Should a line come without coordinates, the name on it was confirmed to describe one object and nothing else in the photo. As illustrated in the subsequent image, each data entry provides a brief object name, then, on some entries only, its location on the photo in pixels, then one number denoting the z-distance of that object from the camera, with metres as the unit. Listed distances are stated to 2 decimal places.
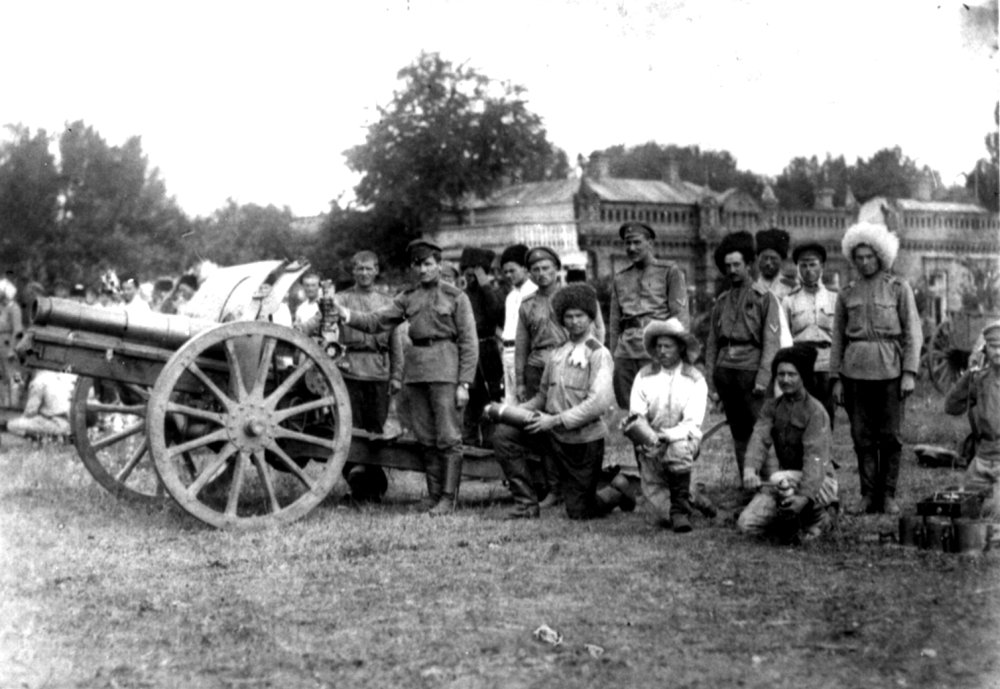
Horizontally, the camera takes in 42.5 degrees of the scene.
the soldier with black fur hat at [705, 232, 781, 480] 8.01
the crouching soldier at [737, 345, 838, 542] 6.80
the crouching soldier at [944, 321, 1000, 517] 7.68
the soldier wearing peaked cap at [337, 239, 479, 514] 8.14
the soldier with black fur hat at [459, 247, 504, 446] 9.97
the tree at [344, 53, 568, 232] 16.77
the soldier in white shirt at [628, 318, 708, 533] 7.30
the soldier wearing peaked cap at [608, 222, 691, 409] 8.36
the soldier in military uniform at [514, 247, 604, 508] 8.55
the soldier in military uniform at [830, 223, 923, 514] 7.85
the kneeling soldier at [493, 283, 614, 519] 7.77
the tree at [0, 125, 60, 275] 20.48
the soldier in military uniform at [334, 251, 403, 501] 8.65
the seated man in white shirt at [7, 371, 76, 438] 11.88
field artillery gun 7.24
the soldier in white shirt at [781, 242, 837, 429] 8.61
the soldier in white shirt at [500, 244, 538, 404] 9.55
